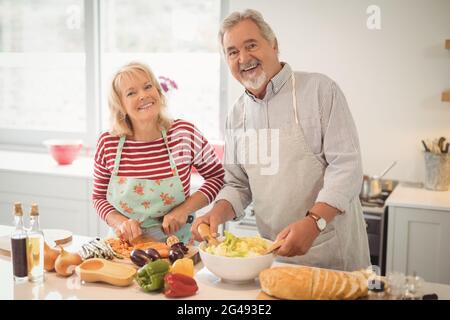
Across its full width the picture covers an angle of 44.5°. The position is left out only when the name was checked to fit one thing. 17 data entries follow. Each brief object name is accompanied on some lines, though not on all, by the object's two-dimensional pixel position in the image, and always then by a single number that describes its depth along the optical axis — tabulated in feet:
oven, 8.84
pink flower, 10.97
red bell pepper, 4.48
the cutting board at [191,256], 5.27
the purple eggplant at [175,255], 5.09
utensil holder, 9.29
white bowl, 4.63
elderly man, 5.67
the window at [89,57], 11.75
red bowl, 11.37
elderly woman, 6.46
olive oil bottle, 4.81
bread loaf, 4.27
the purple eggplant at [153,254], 5.00
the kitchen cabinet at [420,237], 8.41
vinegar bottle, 4.77
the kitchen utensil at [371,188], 9.66
